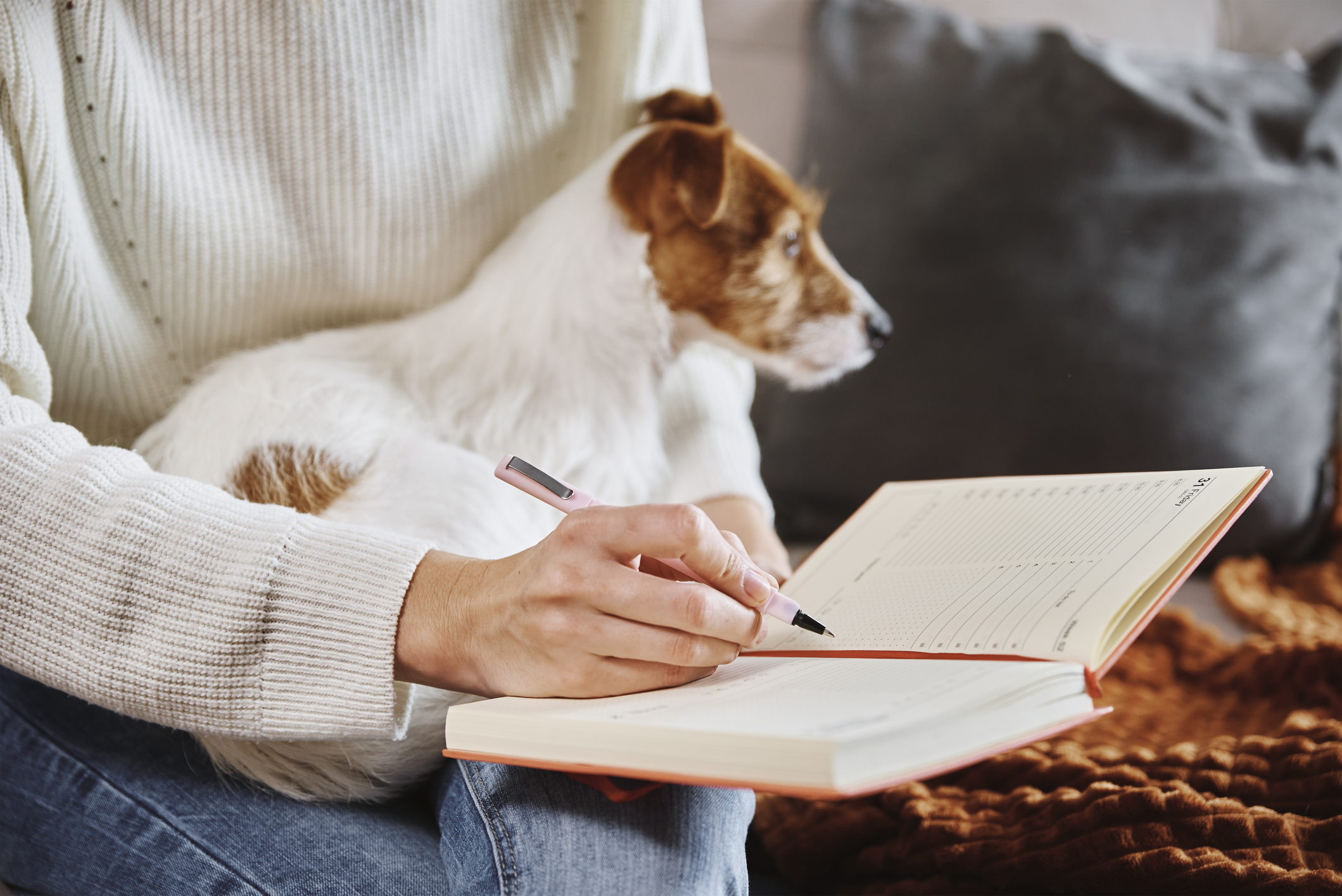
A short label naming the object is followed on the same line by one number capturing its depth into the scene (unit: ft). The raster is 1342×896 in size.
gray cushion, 3.76
